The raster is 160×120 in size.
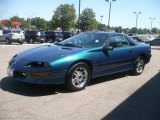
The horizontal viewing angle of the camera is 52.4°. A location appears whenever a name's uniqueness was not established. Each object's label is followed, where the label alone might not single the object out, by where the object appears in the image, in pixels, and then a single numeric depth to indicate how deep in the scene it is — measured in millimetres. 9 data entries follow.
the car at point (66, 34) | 21324
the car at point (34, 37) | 18146
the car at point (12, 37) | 15407
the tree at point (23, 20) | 77987
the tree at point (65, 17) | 40183
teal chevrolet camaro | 3406
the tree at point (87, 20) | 41081
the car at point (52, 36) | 20173
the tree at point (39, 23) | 82101
